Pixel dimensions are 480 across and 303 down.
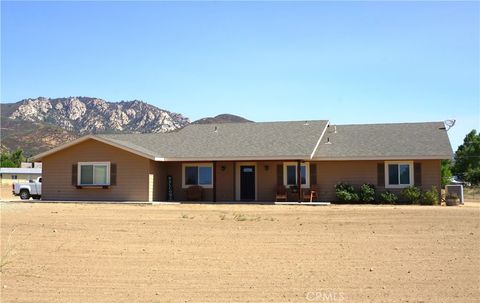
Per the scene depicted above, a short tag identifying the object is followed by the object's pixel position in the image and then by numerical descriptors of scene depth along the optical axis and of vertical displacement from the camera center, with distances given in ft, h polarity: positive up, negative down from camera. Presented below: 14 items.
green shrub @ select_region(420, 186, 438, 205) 83.82 -1.69
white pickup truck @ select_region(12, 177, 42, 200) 106.42 -0.56
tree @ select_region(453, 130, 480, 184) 168.91 +7.74
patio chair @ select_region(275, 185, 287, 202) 88.99 -1.08
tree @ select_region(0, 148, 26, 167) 274.36 +14.46
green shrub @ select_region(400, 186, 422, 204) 84.38 -1.24
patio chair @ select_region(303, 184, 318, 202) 88.99 -1.09
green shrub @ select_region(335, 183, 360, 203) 86.53 -1.22
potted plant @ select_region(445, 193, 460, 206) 84.74 -2.17
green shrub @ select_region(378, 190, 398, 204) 85.61 -1.85
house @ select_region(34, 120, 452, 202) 87.30 +3.68
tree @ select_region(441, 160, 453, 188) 107.96 +2.33
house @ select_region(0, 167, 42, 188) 239.89 +5.80
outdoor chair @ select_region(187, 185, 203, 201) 93.91 -1.08
